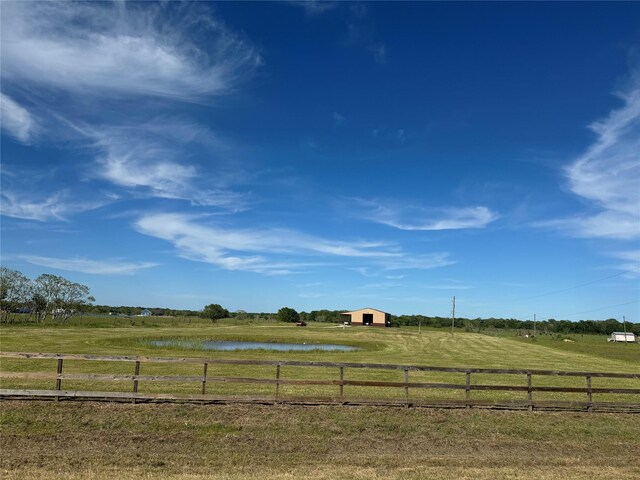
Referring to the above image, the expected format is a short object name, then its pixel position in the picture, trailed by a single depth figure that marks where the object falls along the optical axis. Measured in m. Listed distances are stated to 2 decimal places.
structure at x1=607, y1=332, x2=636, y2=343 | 129.77
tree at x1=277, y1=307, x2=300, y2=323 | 135.75
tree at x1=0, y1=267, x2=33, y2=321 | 86.81
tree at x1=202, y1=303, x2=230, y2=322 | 118.36
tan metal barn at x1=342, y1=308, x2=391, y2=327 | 134.00
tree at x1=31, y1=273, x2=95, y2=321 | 94.19
